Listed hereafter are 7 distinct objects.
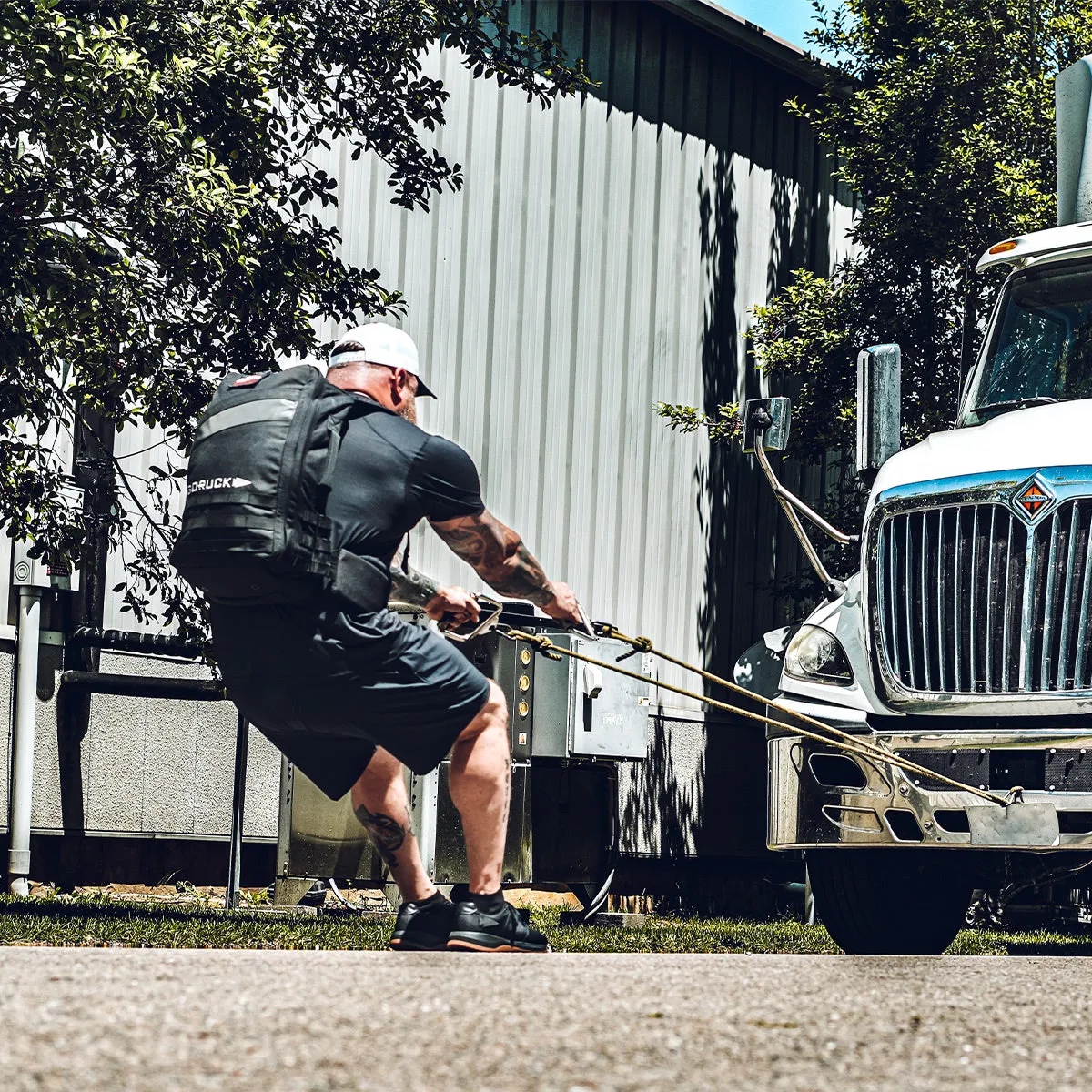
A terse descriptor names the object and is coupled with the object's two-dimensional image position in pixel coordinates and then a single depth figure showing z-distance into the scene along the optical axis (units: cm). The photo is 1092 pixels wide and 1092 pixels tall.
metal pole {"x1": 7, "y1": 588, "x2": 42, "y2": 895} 1162
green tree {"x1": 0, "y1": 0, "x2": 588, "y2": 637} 787
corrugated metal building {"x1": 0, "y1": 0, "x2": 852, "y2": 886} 1495
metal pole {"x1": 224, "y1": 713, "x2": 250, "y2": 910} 1191
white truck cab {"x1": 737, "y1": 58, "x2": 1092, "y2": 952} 661
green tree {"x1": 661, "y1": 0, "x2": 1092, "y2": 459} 1449
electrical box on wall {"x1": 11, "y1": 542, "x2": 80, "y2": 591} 1169
